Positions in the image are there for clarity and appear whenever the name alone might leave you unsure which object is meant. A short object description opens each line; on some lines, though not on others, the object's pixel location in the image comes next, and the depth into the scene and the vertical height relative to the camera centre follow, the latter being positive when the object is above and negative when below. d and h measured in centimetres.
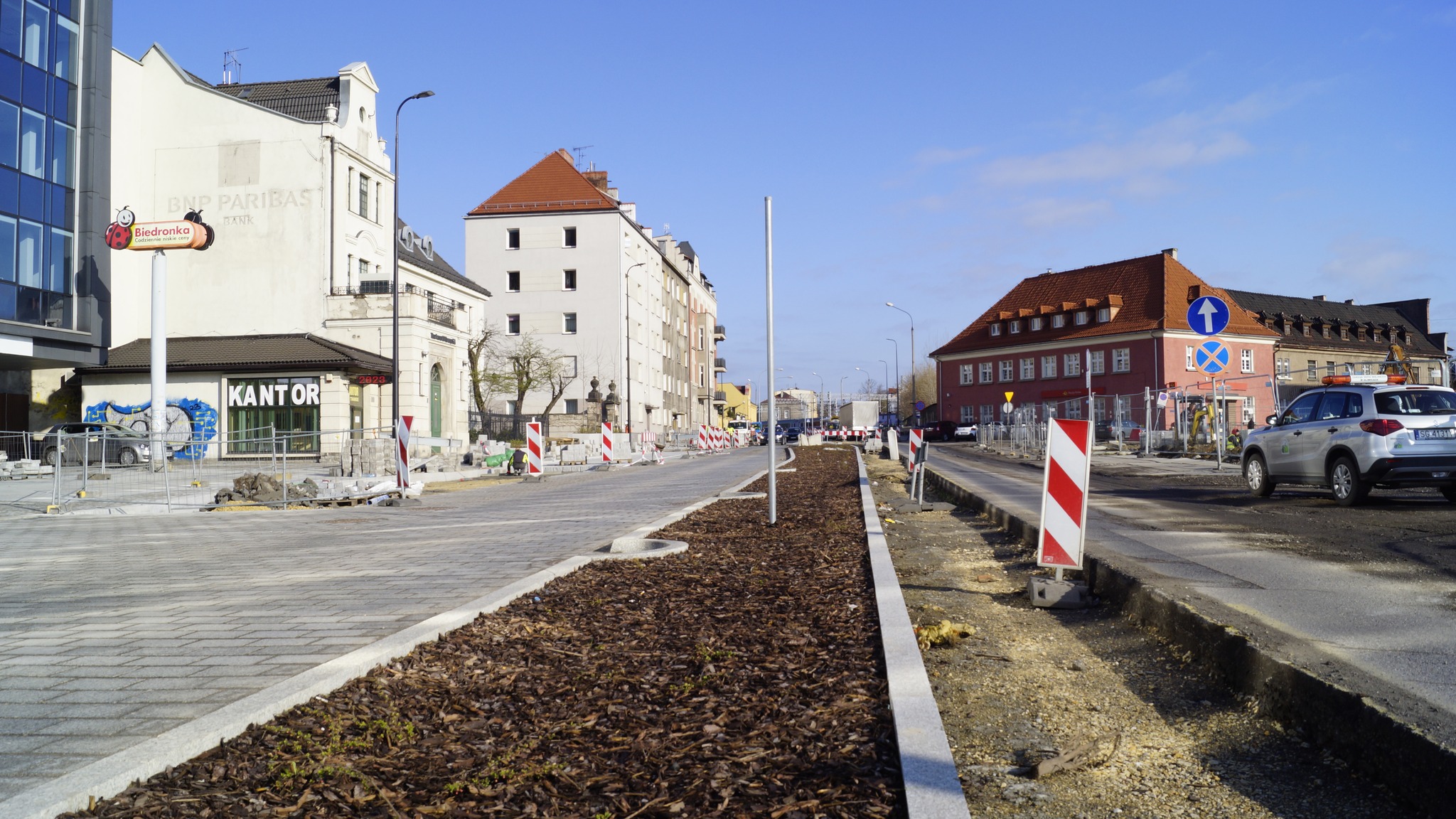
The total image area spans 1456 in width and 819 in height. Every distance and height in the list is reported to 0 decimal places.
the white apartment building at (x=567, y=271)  6575 +1088
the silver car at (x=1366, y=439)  1188 -16
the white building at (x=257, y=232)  3828 +793
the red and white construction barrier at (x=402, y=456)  1906 -46
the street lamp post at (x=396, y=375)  3127 +190
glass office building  3122 +834
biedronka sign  3061 +616
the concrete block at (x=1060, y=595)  661 -111
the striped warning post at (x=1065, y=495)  682 -46
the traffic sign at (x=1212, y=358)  1952 +141
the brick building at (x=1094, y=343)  6162 +581
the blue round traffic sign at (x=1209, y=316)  1758 +201
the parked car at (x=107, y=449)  1809 -27
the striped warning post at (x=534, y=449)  2588 -44
